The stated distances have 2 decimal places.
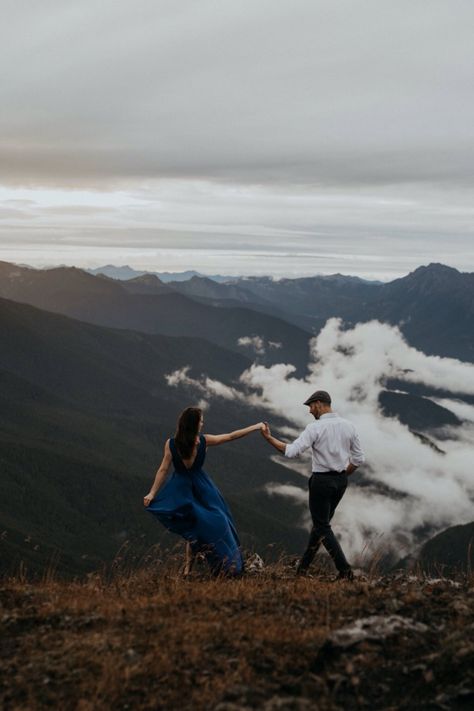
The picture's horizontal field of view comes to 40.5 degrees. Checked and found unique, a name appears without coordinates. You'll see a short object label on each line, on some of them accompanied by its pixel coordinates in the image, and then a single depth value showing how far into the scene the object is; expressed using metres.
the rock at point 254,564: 13.03
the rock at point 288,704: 6.07
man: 11.58
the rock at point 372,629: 7.36
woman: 11.67
